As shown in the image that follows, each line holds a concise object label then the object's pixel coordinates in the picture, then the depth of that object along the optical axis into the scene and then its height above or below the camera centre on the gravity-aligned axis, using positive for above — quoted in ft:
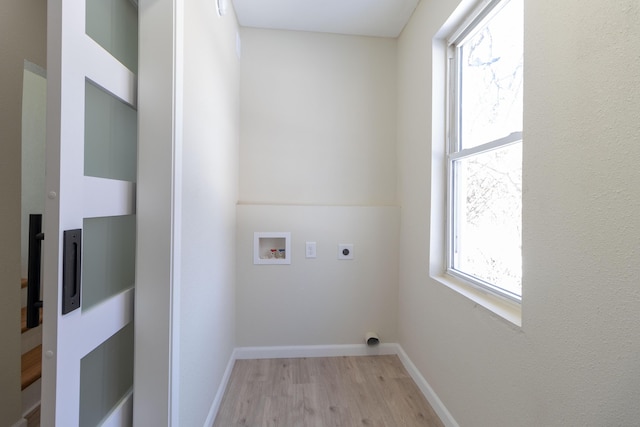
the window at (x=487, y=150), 3.80 +1.11
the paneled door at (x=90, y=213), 2.07 -0.01
